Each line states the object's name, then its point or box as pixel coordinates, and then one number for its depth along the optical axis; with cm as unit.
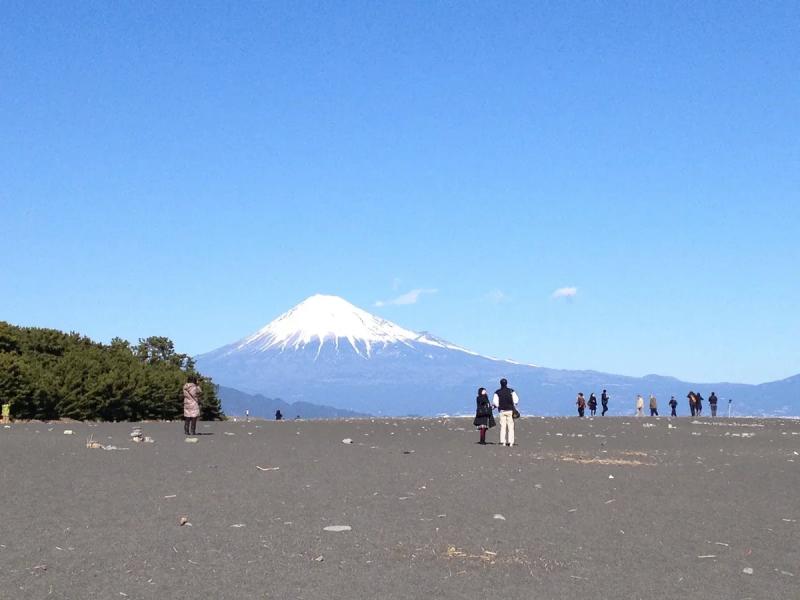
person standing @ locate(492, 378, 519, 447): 2805
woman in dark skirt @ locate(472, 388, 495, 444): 2905
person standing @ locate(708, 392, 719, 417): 7053
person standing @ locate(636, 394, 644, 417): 6996
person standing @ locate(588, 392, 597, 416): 7044
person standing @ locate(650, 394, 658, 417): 7119
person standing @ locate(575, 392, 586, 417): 6762
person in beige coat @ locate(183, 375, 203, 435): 3020
